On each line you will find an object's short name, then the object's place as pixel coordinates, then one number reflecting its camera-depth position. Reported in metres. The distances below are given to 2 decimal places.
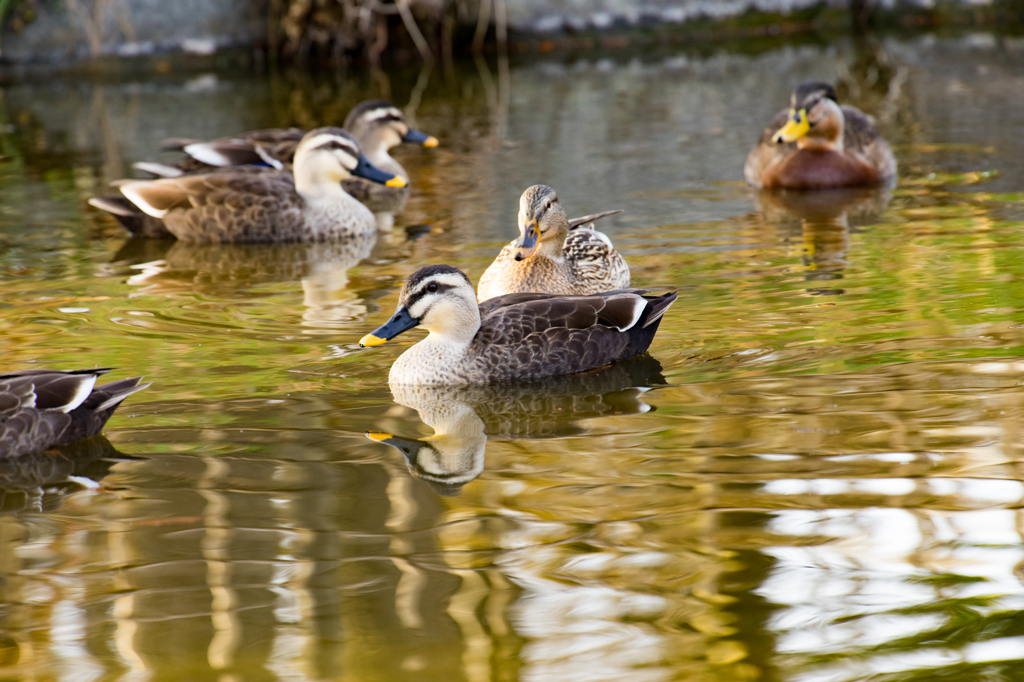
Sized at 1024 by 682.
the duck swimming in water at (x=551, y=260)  14.76
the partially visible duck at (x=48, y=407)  10.87
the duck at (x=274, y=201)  20.66
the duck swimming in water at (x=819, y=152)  22.08
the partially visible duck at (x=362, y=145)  23.80
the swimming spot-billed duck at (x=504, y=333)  12.64
